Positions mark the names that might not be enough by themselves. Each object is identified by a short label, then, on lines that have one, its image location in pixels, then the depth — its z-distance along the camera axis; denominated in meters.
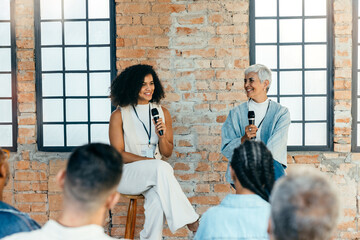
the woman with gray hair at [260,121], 3.92
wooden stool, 3.93
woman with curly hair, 3.79
